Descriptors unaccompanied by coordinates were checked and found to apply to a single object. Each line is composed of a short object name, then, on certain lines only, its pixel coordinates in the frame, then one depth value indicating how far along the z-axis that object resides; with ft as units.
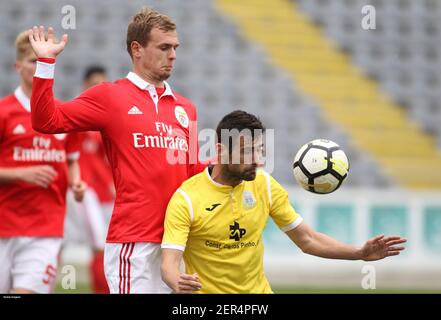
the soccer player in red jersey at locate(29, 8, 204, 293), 31.99
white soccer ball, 32.86
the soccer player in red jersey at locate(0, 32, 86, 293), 40.27
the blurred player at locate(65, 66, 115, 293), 57.98
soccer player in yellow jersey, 31.27
